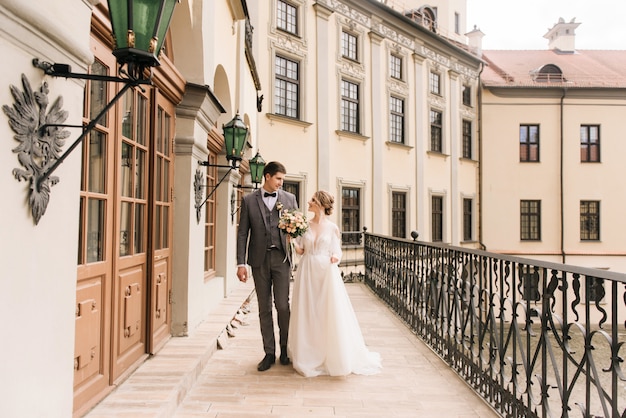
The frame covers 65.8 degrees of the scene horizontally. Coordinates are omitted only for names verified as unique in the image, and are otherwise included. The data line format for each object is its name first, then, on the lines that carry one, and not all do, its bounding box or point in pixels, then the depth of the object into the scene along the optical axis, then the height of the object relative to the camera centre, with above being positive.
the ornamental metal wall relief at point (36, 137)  1.84 +0.33
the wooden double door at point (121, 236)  3.04 -0.14
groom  4.58 -0.29
